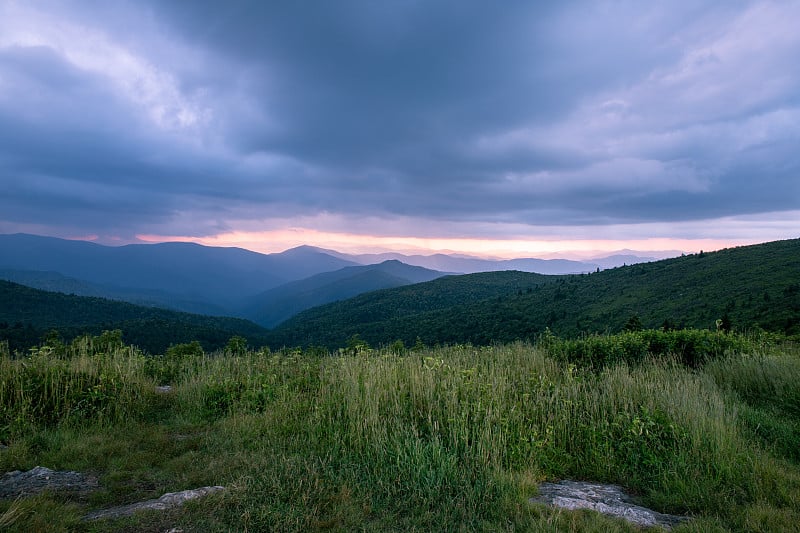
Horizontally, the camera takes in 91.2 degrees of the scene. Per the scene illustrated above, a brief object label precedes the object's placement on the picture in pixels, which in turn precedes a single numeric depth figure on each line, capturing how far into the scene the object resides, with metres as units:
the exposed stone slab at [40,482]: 4.37
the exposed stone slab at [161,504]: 3.94
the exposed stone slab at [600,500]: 3.94
